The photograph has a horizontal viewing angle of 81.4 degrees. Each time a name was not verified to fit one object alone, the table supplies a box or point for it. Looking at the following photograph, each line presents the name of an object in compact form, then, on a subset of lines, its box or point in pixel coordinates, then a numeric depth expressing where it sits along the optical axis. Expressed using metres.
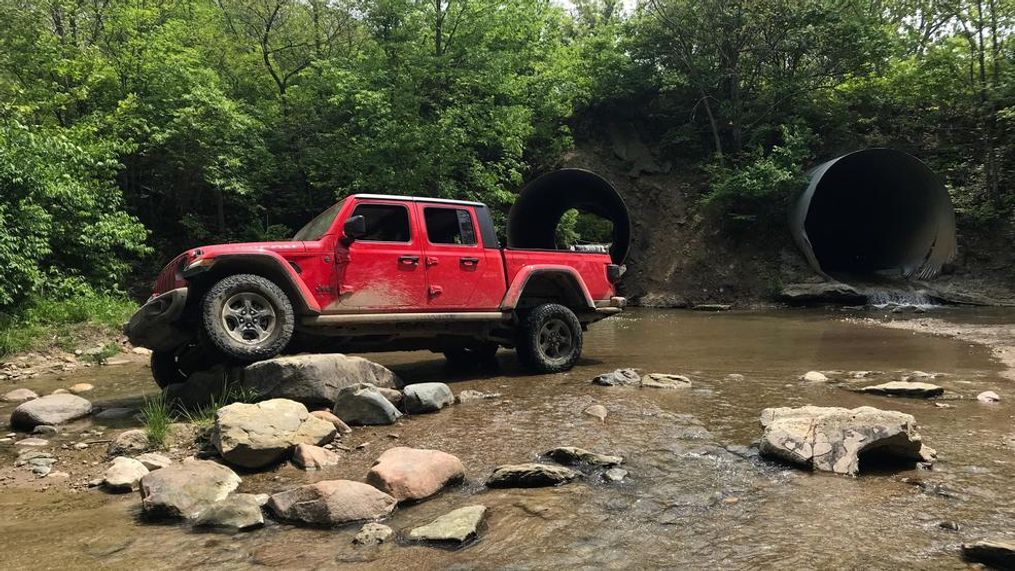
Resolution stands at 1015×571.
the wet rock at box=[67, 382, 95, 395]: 7.03
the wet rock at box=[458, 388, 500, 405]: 5.88
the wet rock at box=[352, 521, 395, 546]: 2.71
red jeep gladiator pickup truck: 5.38
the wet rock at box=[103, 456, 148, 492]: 3.54
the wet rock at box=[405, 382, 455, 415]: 5.40
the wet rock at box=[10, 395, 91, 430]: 5.18
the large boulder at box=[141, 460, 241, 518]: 3.05
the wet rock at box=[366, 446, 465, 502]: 3.24
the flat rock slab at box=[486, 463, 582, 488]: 3.43
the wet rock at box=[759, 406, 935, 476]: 3.53
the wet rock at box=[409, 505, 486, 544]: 2.71
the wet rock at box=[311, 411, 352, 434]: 4.70
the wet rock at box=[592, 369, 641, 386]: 6.48
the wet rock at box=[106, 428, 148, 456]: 4.27
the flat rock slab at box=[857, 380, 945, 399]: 5.47
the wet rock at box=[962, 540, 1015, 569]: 2.27
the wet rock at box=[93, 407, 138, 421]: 5.50
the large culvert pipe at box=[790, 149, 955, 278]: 17.12
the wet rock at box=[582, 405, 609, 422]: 4.97
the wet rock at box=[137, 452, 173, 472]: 3.90
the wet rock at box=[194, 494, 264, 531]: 2.91
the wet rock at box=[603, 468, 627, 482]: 3.48
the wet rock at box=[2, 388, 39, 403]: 6.63
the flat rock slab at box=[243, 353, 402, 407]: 5.10
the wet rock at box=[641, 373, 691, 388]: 6.26
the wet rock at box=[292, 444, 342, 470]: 3.93
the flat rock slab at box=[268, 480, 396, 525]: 2.96
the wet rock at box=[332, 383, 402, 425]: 4.98
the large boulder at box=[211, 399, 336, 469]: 3.87
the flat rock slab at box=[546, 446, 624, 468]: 3.76
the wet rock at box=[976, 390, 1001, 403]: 5.23
